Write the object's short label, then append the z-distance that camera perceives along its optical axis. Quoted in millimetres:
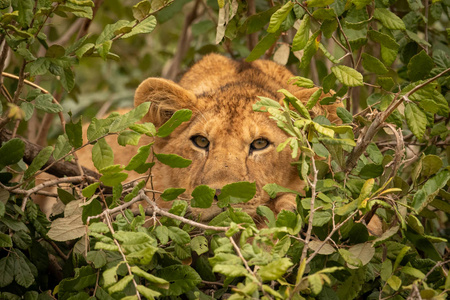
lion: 6414
